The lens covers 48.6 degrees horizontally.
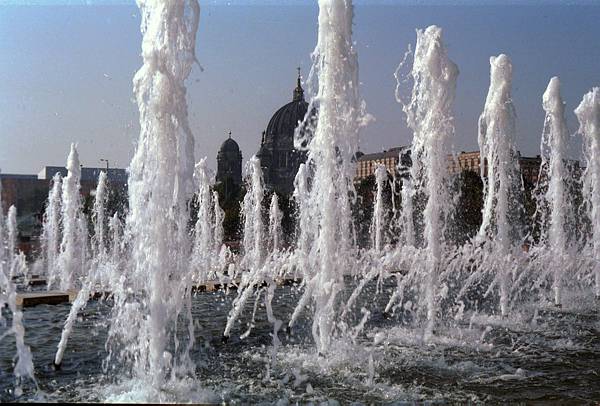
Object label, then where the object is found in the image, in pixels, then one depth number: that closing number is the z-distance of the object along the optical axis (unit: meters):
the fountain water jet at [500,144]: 12.20
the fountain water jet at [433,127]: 9.84
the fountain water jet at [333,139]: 8.02
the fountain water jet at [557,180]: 13.45
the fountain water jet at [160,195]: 6.30
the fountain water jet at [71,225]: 17.72
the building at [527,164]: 65.06
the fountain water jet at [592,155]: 14.58
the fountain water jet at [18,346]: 5.34
